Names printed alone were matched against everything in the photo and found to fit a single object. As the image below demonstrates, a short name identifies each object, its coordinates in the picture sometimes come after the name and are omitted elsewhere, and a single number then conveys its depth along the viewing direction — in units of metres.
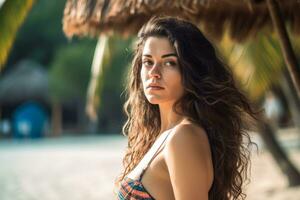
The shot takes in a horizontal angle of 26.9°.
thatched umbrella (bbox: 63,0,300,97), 3.78
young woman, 1.66
